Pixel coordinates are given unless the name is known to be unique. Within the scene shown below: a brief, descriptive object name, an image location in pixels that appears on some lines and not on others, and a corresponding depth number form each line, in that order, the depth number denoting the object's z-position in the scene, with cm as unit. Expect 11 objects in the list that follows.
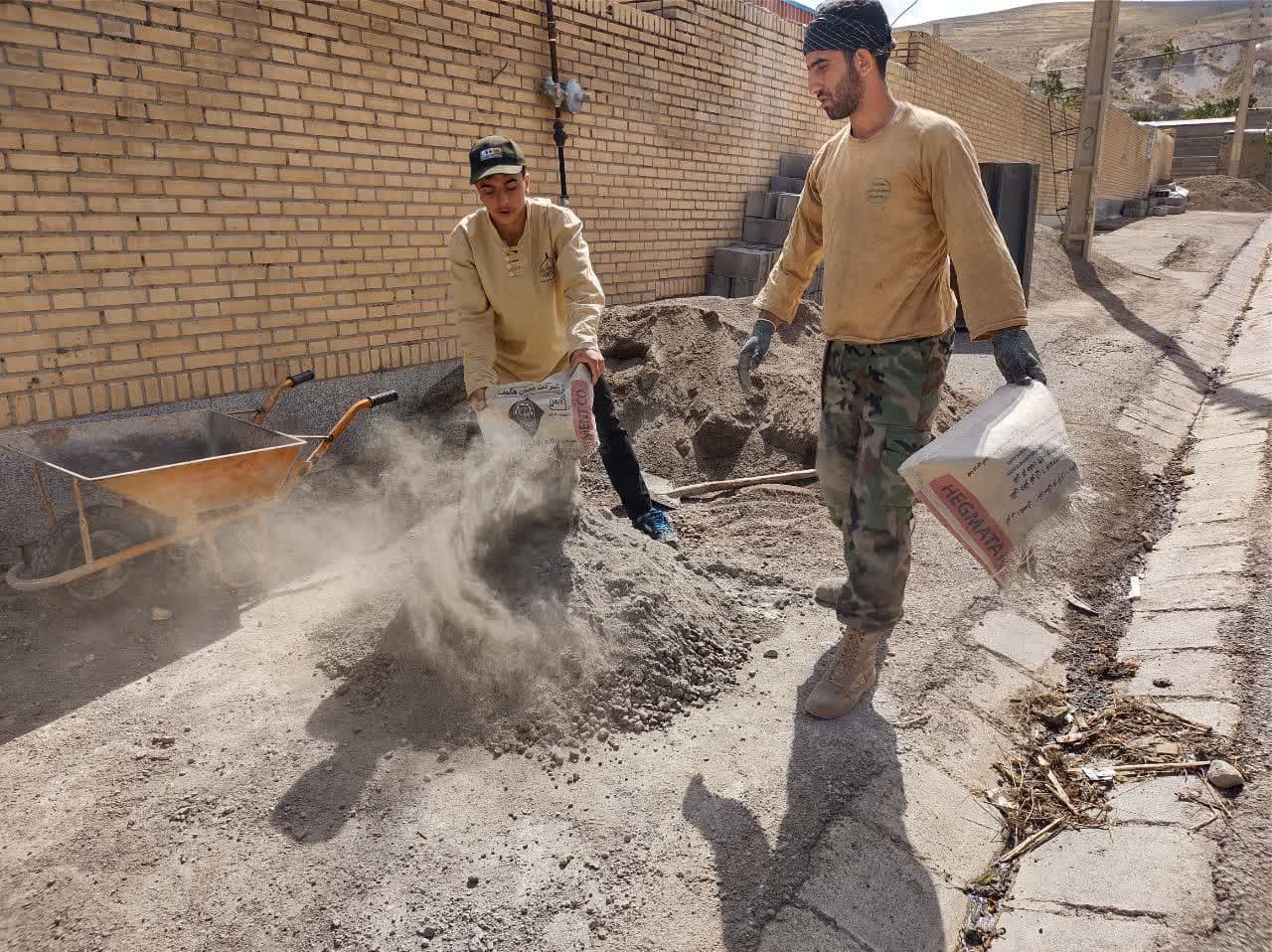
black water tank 1019
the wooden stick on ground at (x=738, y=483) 524
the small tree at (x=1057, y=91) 2428
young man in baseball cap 345
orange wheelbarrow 347
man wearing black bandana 258
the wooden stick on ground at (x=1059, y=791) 264
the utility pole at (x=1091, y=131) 1344
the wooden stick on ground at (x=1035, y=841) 252
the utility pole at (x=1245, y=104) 3116
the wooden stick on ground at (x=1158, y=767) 265
